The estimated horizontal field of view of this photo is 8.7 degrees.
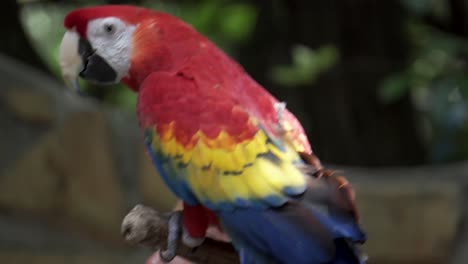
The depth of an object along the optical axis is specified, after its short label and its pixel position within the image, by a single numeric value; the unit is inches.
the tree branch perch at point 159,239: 118.6
